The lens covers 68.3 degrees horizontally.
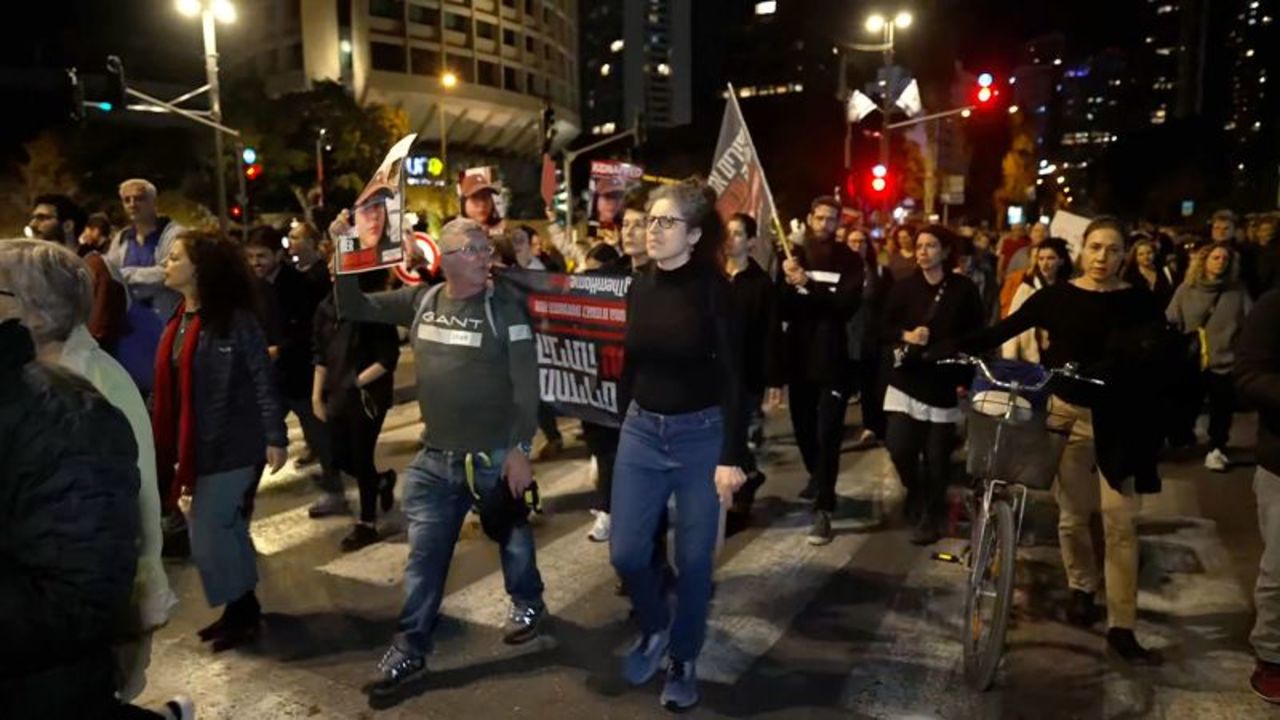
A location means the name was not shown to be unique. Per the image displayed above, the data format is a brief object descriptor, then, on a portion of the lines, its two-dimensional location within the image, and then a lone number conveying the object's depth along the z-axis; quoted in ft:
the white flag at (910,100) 91.86
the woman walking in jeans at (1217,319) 27.43
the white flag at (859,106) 76.28
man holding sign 13.88
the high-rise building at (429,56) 195.21
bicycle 13.35
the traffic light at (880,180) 72.84
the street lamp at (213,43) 65.63
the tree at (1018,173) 208.64
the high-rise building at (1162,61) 405.80
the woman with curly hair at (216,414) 14.78
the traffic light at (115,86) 63.88
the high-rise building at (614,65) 546.26
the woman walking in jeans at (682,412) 12.92
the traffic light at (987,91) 64.54
